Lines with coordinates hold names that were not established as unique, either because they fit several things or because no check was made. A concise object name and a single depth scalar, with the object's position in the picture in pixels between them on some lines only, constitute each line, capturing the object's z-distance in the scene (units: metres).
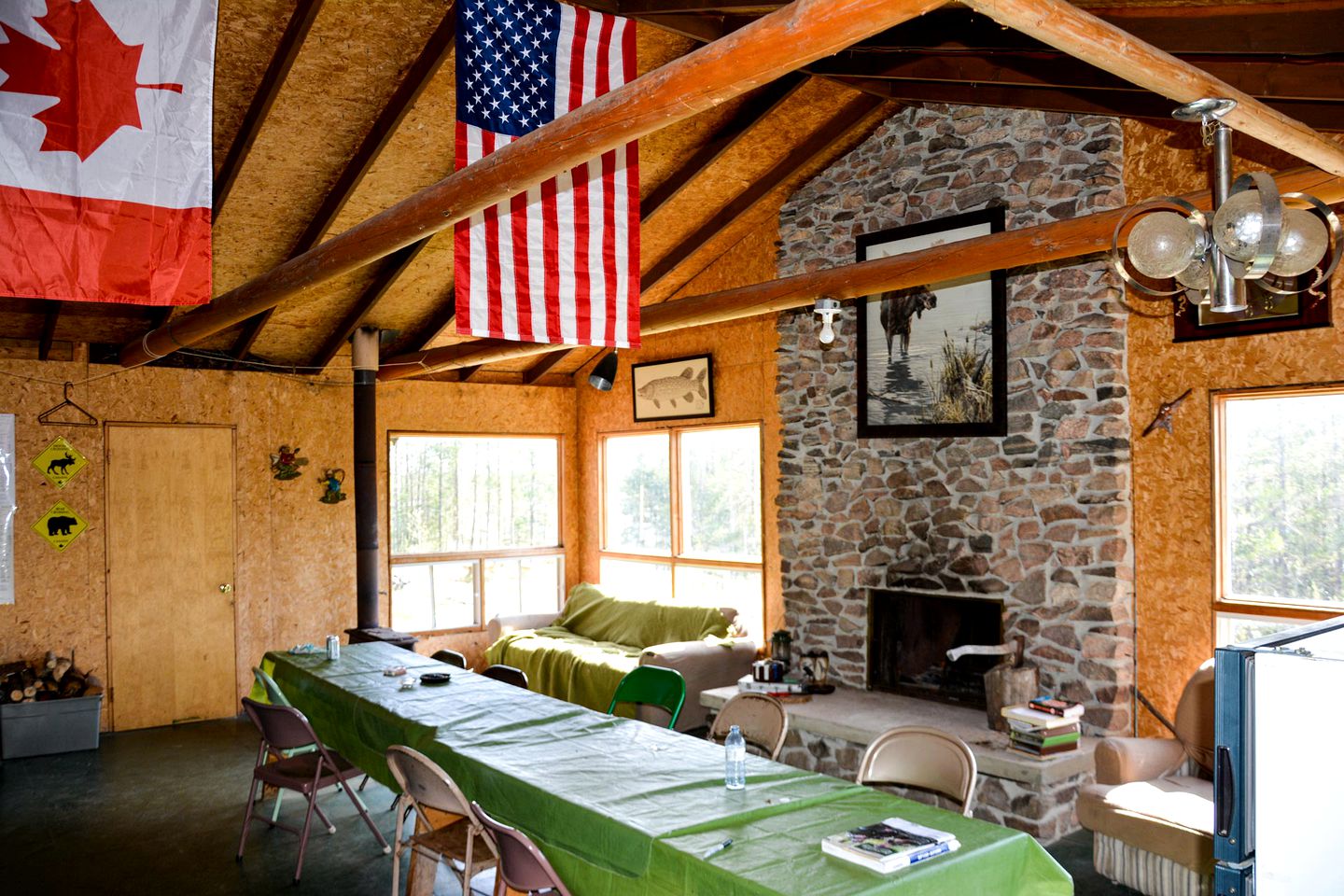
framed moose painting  6.15
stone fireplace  5.59
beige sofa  7.17
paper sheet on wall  7.44
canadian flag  3.06
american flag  4.24
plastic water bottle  3.46
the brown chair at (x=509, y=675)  5.98
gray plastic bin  7.04
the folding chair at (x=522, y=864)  3.11
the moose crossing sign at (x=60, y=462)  7.61
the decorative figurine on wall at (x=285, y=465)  8.60
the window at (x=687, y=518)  8.26
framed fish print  8.56
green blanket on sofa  7.68
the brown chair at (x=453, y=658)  6.57
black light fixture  8.46
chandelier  2.65
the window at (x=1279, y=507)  4.87
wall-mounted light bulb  5.30
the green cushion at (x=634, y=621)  8.02
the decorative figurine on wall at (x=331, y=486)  8.85
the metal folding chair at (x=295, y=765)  4.77
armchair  4.27
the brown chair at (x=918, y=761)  3.81
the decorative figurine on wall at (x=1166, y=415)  5.43
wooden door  7.91
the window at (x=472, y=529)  9.35
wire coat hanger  7.62
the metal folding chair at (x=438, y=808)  3.51
